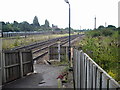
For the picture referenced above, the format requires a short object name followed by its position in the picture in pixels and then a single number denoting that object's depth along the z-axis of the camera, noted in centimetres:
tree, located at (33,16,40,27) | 15725
